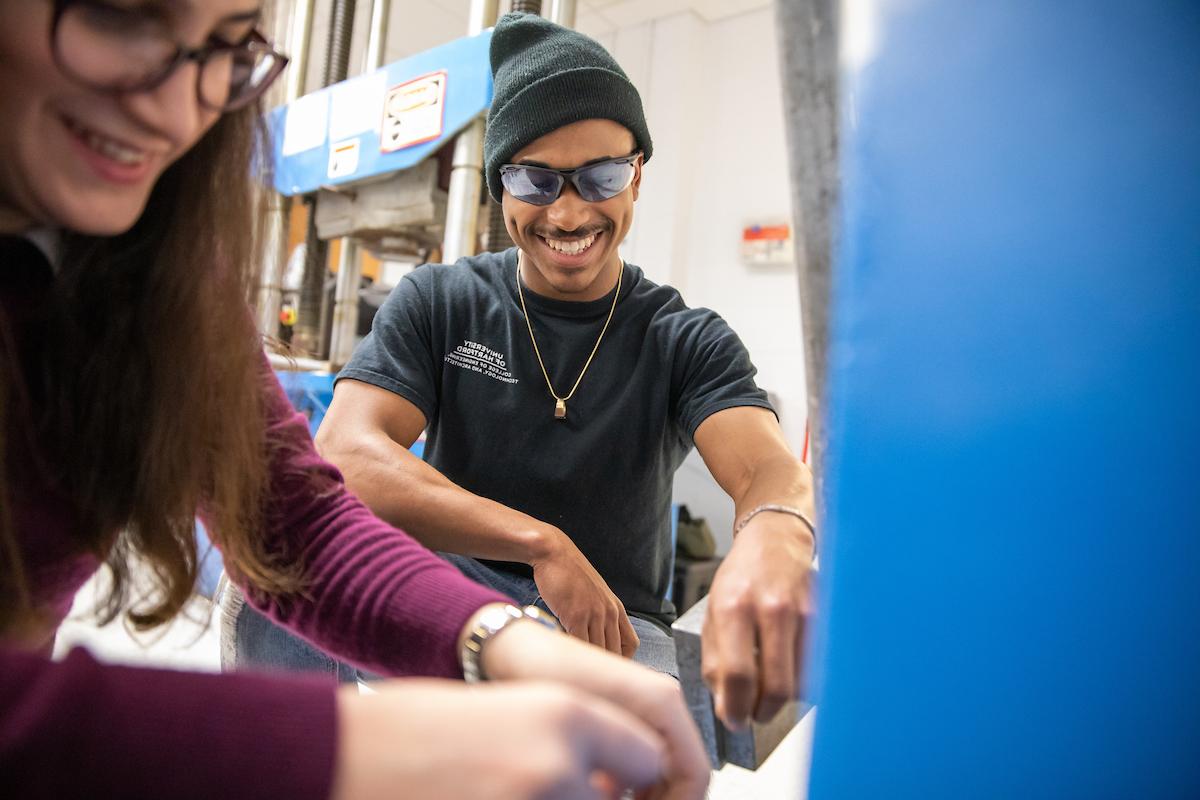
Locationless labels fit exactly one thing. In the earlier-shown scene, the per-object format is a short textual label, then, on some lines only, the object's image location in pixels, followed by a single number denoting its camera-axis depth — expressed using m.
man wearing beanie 1.07
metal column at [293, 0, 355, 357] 2.46
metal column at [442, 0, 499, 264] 1.70
